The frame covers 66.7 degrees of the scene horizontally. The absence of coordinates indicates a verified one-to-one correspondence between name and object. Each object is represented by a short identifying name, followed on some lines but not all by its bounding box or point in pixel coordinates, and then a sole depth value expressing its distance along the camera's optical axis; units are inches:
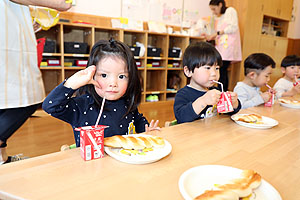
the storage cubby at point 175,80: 178.9
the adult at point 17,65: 47.6
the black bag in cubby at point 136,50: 145.0
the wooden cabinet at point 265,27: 199.5
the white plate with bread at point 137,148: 26.2
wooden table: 20.3
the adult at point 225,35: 158.6
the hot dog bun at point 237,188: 18.4
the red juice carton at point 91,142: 25.4
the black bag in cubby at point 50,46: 119.0
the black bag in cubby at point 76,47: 125.0
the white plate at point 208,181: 20.3
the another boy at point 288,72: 101.9
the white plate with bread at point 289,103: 62.4
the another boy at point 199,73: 55.8
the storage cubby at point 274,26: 243.3
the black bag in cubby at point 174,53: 167.6
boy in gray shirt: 80.4
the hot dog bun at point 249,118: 43.5
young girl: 38.3
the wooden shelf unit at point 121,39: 128.3
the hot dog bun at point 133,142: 28.4
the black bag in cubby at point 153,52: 156.3
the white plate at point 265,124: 41.1
